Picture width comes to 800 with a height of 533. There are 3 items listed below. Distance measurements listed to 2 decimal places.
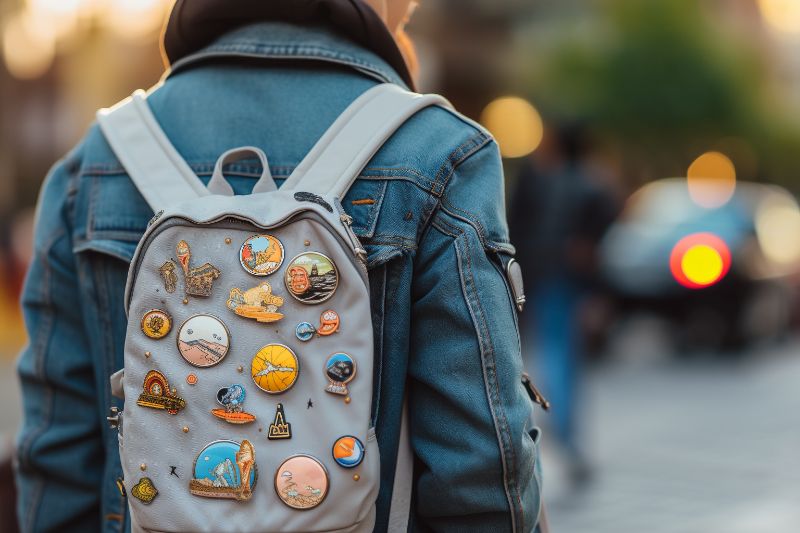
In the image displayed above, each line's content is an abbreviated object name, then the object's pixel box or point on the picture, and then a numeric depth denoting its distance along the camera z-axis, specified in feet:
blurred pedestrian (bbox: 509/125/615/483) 21.48
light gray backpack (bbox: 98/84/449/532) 5.68
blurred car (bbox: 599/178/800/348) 38.93
